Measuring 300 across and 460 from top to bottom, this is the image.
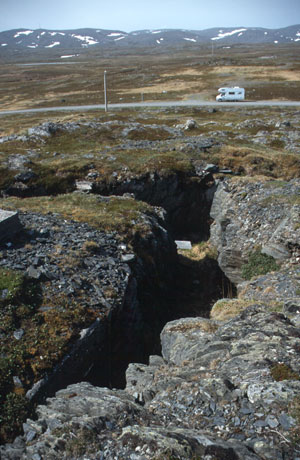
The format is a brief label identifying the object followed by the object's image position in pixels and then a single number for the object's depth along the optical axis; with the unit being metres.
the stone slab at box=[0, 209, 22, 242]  17.52
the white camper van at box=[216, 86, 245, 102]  102.88
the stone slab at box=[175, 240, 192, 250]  30.05
